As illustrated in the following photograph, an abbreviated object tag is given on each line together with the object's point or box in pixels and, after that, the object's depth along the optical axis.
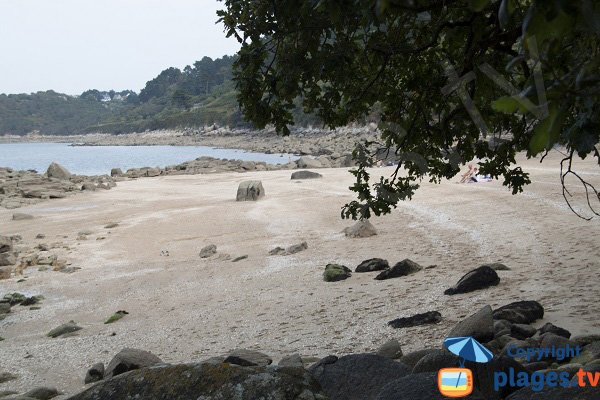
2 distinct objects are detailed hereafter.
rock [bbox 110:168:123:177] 42.90
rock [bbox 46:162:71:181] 37.33
